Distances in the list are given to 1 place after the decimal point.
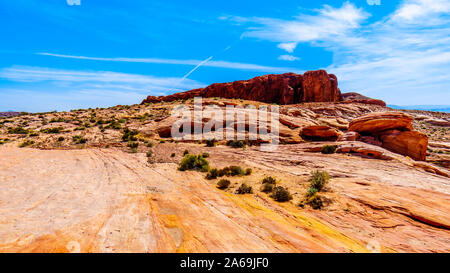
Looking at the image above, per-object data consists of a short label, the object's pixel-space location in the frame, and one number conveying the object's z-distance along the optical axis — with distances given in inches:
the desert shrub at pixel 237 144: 783.9
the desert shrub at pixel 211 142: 824.8
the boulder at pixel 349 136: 708.7
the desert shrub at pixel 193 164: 488.1
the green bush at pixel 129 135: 845.2
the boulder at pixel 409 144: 700.7
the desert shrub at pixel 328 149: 625.6
